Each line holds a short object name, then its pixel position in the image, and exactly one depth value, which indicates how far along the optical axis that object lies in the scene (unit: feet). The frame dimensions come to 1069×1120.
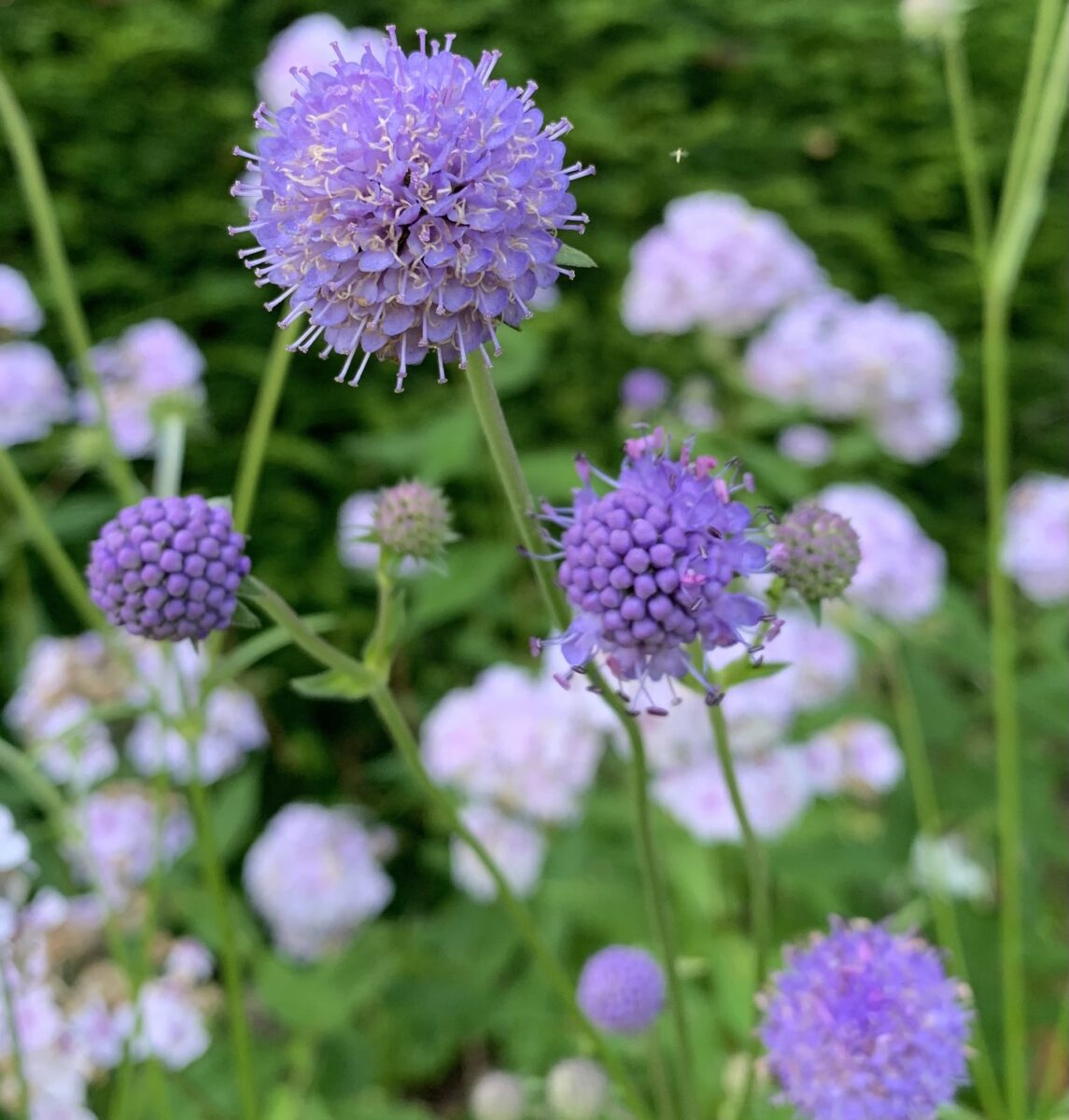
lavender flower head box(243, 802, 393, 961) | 1.05
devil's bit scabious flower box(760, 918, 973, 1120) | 0.57
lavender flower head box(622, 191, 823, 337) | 1.16
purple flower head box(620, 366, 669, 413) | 1.20
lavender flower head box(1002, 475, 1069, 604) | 1.03
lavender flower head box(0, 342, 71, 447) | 0.99
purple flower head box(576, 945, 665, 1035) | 0.68
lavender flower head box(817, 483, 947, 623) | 0.96
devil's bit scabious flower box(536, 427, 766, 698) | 0.49
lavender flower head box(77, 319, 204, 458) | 1.00
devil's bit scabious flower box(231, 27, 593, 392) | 0.47
